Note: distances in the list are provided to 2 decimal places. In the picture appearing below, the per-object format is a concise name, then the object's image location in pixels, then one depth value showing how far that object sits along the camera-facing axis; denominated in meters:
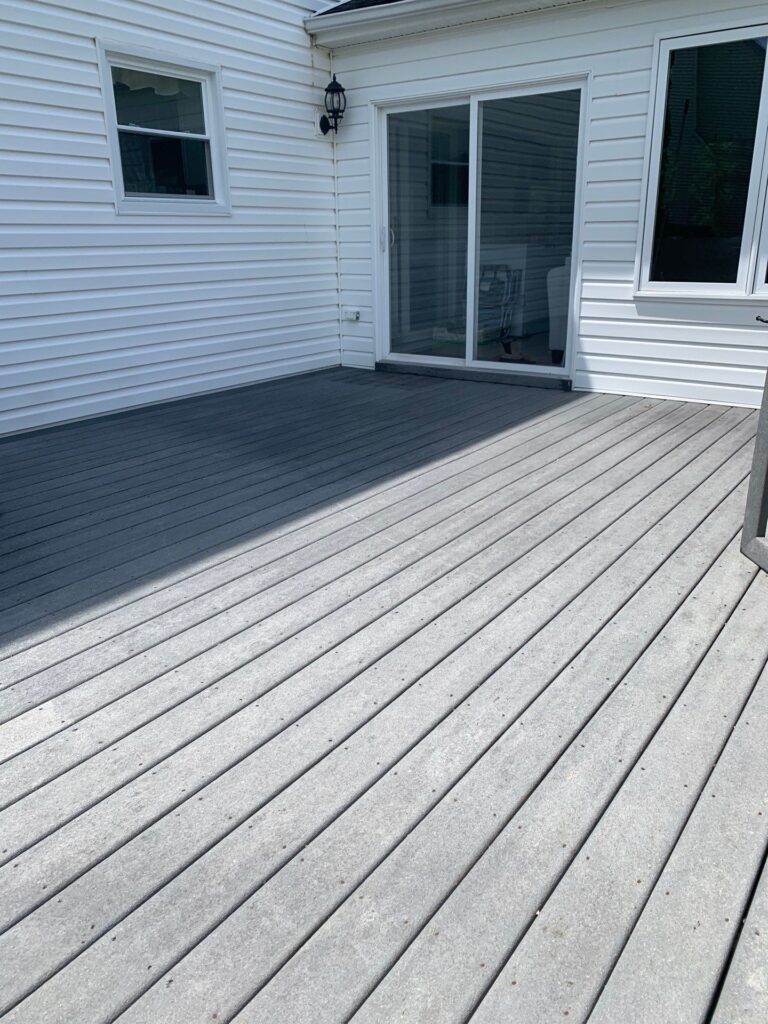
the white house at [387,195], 4.40
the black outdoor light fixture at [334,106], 5.75
